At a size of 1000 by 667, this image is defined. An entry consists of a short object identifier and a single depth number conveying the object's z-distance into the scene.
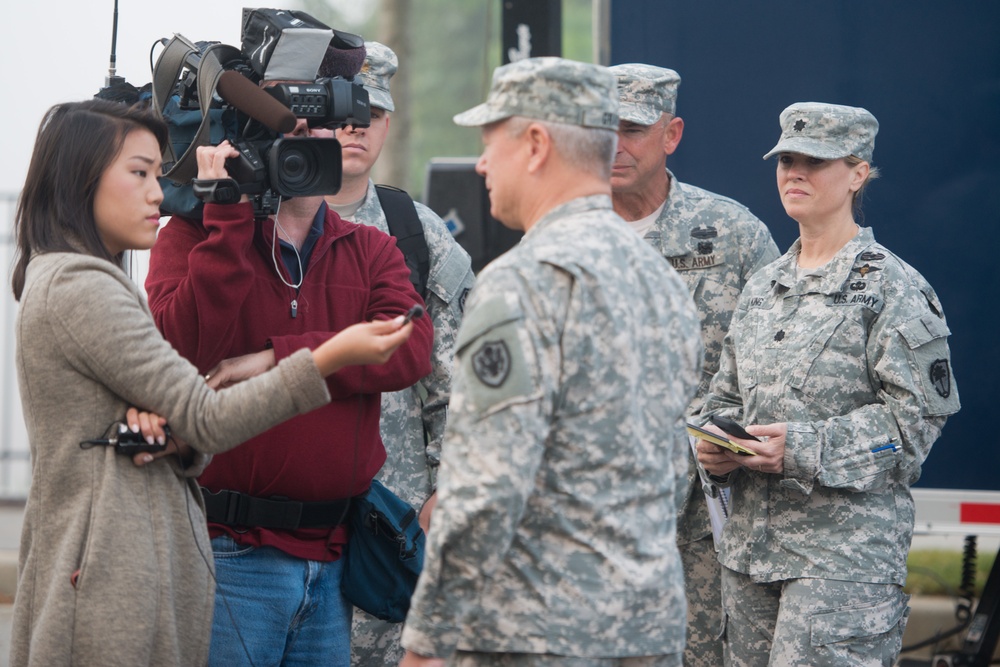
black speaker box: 12.78
